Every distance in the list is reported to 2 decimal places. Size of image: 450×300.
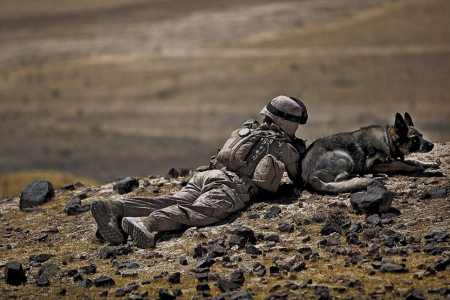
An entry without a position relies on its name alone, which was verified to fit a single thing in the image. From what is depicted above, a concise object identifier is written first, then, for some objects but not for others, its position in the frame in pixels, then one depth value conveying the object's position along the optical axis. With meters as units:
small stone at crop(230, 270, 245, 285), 17.36
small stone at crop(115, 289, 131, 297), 17.31
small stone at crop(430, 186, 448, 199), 21.69
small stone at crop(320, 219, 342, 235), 20.17
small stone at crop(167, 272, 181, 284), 17.77
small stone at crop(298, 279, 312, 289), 16.77
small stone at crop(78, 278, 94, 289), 18.08
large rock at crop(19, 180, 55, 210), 27.91
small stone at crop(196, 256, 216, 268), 18.69
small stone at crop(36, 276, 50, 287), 18.62
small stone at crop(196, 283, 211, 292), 17.09
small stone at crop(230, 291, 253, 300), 16.31
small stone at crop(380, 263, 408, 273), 17.23
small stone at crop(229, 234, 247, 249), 19.86
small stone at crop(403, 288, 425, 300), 15.32
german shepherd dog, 23.22
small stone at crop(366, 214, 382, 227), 20.36
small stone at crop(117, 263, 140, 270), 19.22
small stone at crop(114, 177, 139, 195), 27.77
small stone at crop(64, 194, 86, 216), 25.64
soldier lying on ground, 21.16
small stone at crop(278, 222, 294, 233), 20.73
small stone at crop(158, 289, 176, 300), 16.66
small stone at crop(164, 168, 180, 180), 28.86
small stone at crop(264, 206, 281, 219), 22.02
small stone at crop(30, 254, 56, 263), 20.80
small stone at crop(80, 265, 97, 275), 19.14
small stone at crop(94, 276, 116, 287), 18.02
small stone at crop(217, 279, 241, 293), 16.98
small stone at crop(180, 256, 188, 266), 19.06
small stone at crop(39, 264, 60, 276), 19.47
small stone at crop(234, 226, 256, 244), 20.17
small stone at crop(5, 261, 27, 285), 18.86
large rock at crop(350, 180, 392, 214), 20.95
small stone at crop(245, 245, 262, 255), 19.30
